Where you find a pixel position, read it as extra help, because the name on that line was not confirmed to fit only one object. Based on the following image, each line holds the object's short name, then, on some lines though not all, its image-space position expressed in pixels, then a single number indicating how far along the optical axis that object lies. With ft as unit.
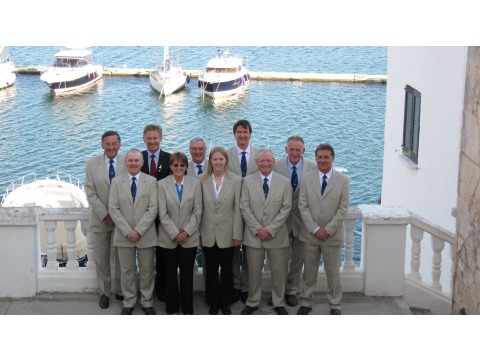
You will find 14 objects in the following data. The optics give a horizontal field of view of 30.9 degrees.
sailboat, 181.68
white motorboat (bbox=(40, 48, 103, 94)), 183.01
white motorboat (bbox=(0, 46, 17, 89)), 185.78
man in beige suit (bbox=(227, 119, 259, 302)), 23.54
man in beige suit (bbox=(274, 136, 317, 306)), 23.35
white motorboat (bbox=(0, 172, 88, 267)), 66.34
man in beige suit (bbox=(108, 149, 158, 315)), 22.93
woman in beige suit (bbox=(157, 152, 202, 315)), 22.93
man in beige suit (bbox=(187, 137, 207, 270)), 22.97
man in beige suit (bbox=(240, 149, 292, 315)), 22.94
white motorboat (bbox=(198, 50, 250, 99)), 177.68
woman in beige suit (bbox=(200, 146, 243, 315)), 23.06
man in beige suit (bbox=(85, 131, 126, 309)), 23.35
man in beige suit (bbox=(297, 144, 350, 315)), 22.89
